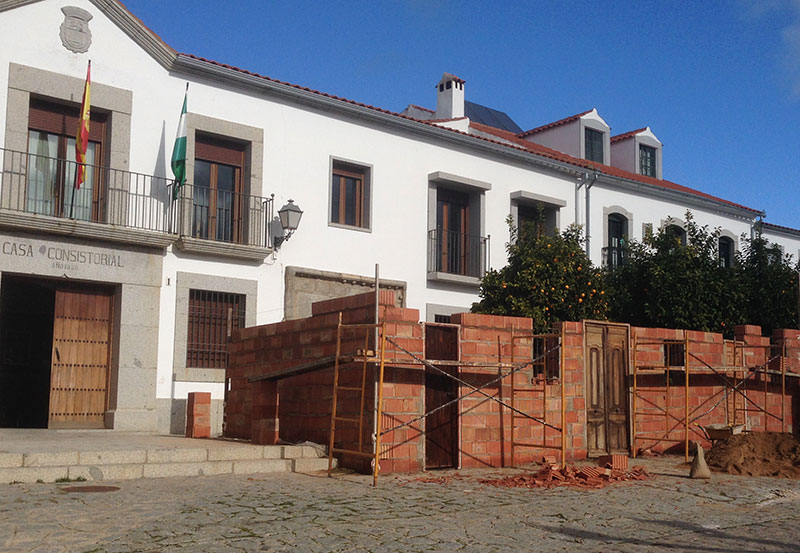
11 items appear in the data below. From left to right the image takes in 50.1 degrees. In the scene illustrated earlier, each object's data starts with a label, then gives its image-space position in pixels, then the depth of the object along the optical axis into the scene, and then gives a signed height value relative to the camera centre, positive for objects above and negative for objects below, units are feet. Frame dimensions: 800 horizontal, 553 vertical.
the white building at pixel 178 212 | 45.11 +9.72
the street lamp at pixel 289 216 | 50.93 +9.36
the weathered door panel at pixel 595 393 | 41.37 -0.70
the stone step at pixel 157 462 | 28.91 -3.30
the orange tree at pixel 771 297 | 60.80 +5.95
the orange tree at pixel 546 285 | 51.16 +5.58
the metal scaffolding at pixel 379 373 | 31.60 +0.13
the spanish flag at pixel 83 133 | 44.34 +12.28
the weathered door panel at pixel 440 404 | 34.96 -1.16
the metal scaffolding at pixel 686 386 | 43.47 -0.31
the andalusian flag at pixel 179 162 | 47.73 +11.63
